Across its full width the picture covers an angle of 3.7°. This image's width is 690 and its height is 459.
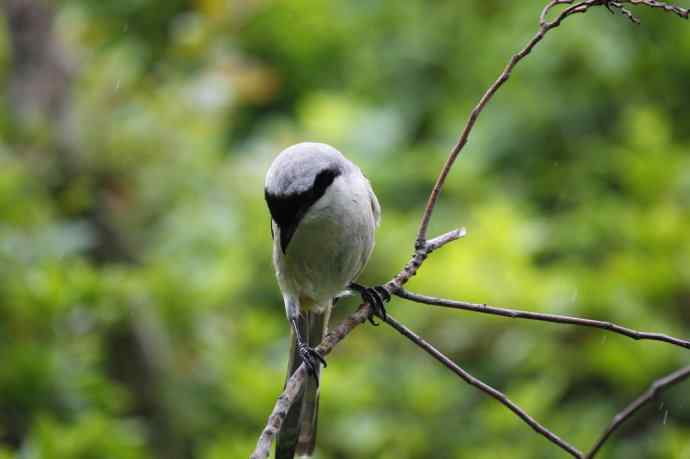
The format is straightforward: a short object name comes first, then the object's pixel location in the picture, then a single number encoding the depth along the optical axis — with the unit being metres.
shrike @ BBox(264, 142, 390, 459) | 4.64
